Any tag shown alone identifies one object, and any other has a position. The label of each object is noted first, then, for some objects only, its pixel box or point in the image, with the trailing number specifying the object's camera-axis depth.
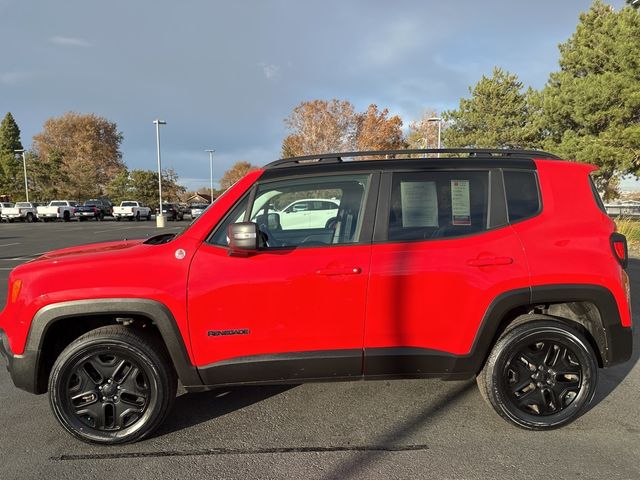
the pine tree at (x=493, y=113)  28.05
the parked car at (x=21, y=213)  34.94
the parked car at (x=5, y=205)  36.28
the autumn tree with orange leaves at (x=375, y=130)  36.44
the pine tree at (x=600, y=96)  14.66
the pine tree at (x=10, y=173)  50.17
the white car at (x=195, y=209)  41.18
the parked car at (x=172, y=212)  43.97
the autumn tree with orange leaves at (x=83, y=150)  58.22
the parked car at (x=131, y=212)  40.09
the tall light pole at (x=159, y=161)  30.82
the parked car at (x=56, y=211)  35.91
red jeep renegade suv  2.77
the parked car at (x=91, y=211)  38.53
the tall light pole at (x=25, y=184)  47.75
